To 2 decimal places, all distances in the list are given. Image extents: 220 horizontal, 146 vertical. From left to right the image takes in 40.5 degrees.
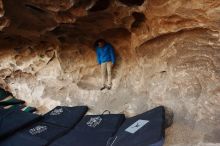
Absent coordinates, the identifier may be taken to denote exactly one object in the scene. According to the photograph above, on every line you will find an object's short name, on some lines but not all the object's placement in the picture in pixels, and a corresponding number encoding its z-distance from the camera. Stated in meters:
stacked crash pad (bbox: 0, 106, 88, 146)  4.43
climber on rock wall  5.49
